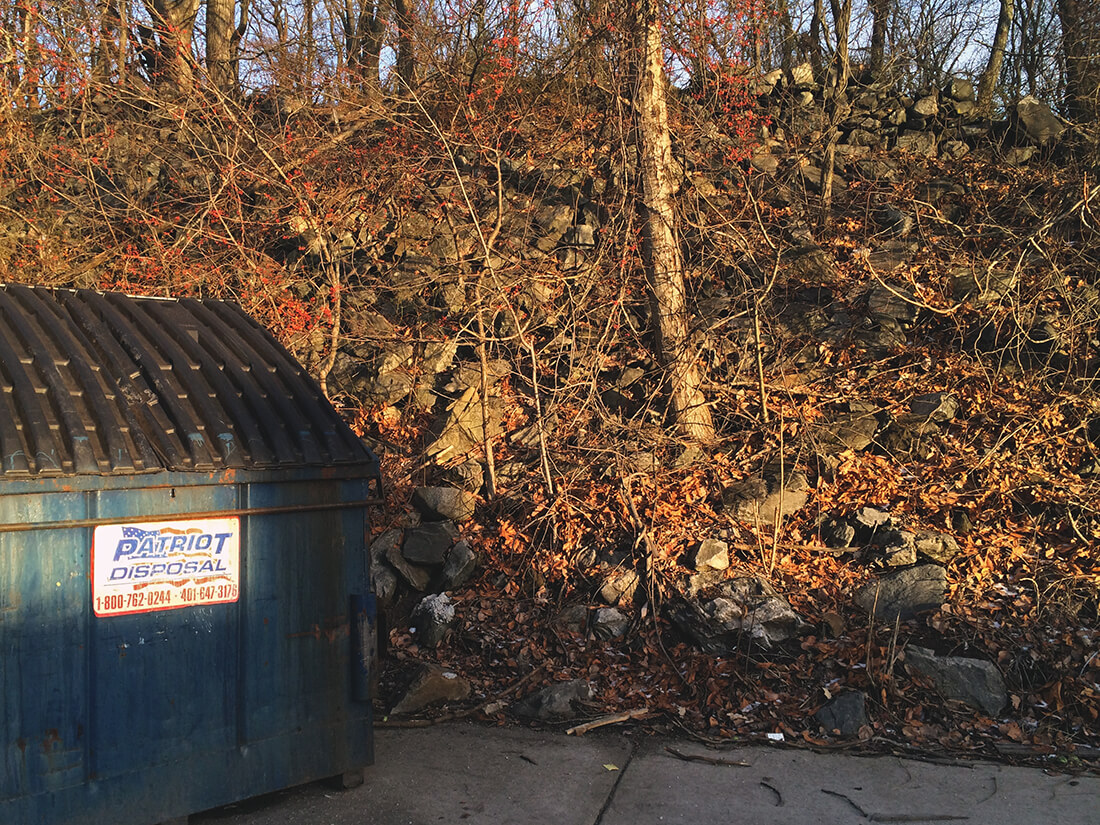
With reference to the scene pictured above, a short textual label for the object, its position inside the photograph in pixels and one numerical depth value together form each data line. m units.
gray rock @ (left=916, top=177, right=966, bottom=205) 12.22
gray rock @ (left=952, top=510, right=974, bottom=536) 7.58
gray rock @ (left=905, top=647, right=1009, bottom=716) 5.82
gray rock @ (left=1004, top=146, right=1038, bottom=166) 12.65
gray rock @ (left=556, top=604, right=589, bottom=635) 7.19
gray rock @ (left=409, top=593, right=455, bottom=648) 7.20
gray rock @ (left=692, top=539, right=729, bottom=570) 7.33
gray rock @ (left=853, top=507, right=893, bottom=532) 7.52
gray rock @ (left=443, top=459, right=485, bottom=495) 8.89
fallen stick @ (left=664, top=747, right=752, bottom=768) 5.35
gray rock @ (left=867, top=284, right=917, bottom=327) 10.01
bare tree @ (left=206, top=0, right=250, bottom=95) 15.27
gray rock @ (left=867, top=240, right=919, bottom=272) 10.80
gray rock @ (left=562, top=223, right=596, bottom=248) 11.38
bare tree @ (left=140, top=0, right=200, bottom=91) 10.42
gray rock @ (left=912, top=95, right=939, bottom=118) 13.96
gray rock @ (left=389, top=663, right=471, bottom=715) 6.29
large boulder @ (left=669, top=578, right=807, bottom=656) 6.59
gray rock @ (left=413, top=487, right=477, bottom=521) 8.37
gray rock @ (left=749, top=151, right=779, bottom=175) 12.84
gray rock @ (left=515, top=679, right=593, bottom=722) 6.17
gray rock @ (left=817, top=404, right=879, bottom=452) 8.68
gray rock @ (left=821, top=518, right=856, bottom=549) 7.57
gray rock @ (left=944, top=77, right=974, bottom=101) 14.12
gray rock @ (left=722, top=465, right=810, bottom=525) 7.95
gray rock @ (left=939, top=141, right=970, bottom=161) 13.41
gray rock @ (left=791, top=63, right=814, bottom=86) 14.16
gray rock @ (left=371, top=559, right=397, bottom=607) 7.69
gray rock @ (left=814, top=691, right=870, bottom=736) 5.70
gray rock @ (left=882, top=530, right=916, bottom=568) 7.14
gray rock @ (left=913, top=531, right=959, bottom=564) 7.22
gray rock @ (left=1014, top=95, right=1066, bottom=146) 12.78
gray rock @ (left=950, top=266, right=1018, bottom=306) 9.42
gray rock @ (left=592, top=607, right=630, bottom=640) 7.05
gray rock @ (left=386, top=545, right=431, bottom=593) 7.80
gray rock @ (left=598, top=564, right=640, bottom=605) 7.29
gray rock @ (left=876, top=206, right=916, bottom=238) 11.38
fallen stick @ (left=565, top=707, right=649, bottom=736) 5.92
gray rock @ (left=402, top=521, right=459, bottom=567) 7.90
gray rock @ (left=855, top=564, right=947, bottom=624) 6.69
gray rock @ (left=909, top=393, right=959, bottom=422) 8.75
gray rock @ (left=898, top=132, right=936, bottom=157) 13.56
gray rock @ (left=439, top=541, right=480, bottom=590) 7.78
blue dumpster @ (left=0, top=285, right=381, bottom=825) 3.96
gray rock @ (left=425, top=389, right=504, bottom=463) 9.37
